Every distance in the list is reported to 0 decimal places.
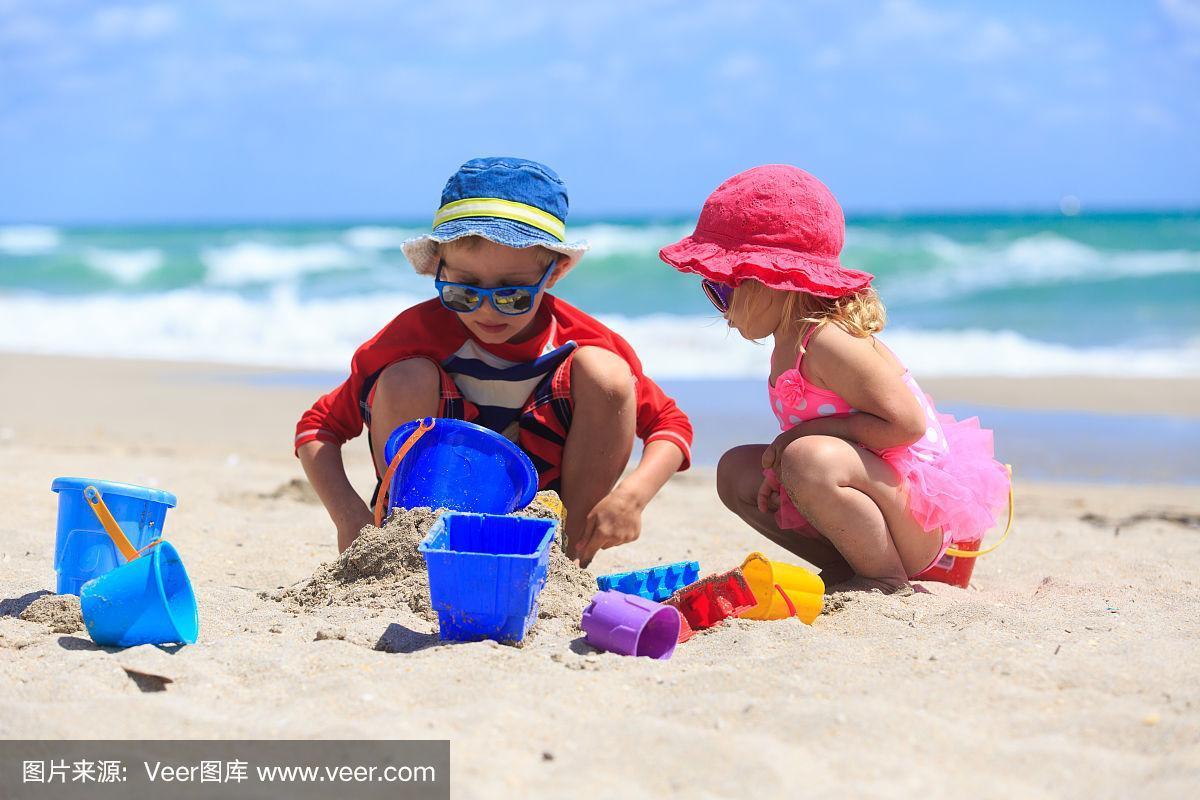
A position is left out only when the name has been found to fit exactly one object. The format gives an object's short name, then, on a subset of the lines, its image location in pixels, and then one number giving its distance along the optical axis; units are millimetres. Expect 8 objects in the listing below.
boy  3129
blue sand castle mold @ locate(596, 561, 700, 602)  2908
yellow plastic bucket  2740
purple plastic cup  2447
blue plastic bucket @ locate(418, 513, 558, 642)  2420
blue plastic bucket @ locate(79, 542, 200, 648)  2412
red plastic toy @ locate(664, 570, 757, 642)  2748
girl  2904
